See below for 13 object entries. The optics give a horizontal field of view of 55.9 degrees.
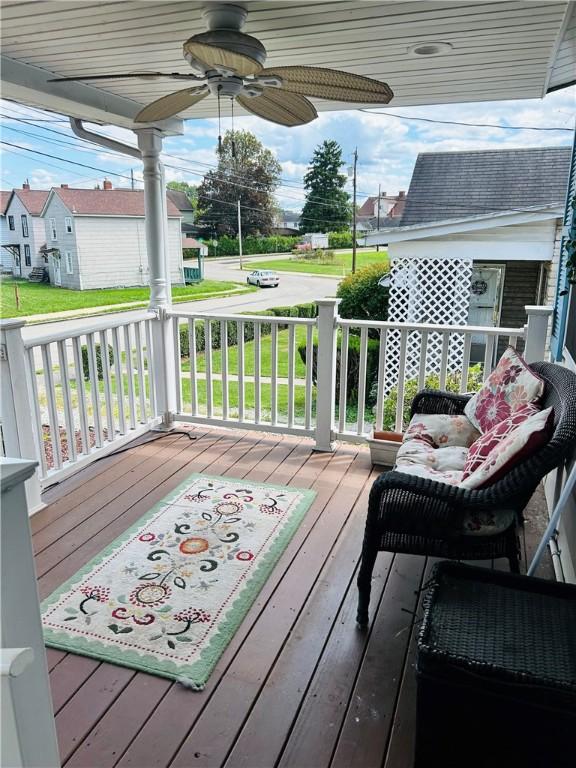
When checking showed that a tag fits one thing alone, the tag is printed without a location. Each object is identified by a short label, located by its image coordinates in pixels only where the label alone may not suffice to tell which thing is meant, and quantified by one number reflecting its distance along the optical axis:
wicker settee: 1.81
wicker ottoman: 1.29
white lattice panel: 5.73
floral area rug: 1.95
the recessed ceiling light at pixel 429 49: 2.69
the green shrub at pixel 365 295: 6.02
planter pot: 3.45
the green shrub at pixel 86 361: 4.35
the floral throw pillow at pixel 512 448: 1.81
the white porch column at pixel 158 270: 3.97
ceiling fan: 2.10
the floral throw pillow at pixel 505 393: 2.31
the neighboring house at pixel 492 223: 5.35
